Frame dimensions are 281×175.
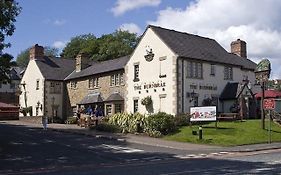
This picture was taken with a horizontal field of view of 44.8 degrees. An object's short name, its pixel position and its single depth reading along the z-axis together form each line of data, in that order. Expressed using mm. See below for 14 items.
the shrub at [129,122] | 27132
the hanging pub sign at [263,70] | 26539
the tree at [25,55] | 90566
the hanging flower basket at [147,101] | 31260
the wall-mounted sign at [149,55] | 31799
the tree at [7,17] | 18481
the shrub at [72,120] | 37216
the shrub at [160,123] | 25725
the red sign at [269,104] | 23732
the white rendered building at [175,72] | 29853
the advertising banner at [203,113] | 25850
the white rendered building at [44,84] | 42962
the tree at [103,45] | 58720
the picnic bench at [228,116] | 28469
